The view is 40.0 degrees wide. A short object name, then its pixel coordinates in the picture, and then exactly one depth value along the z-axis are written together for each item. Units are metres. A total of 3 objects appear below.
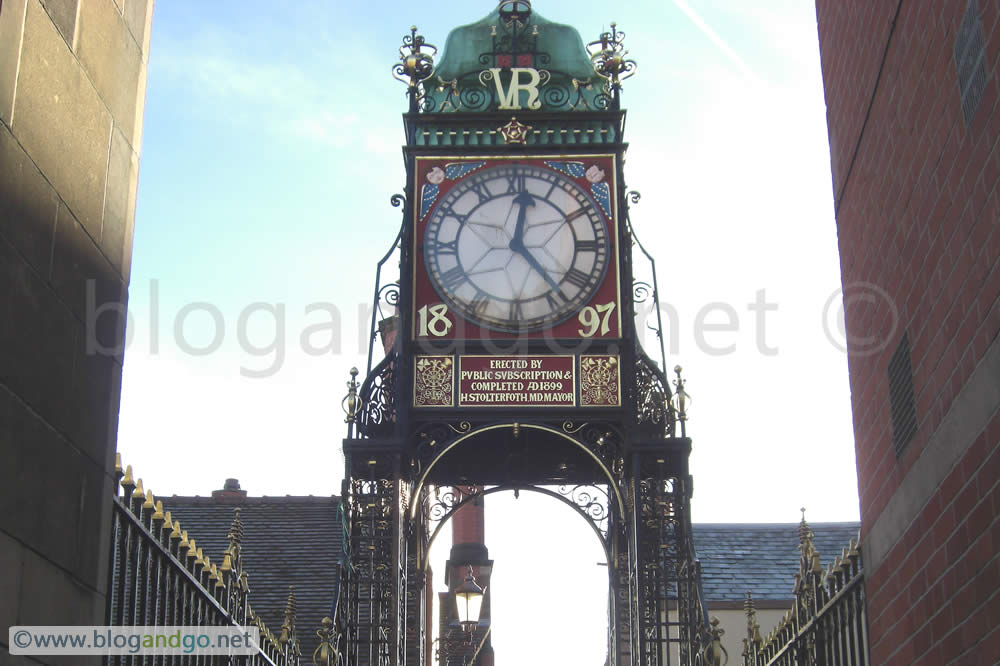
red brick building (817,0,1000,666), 5.23
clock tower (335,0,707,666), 12.45
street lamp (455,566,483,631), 16.95
